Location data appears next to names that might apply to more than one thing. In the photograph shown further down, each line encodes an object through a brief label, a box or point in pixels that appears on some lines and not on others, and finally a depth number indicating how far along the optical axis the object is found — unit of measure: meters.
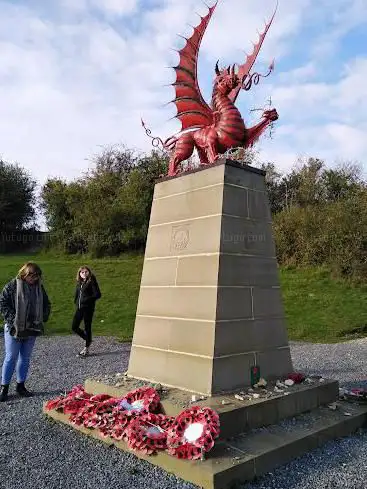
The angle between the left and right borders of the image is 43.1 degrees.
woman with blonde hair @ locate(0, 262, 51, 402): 6.31
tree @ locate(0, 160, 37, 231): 37.75
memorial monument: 4.45
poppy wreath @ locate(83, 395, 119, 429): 4.84
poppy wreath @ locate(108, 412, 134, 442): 4.55
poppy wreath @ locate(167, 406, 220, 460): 4.05
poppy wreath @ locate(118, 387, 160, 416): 4.73
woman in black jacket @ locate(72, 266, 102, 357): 9.88
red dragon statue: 5.95
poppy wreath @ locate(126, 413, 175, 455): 4.28
